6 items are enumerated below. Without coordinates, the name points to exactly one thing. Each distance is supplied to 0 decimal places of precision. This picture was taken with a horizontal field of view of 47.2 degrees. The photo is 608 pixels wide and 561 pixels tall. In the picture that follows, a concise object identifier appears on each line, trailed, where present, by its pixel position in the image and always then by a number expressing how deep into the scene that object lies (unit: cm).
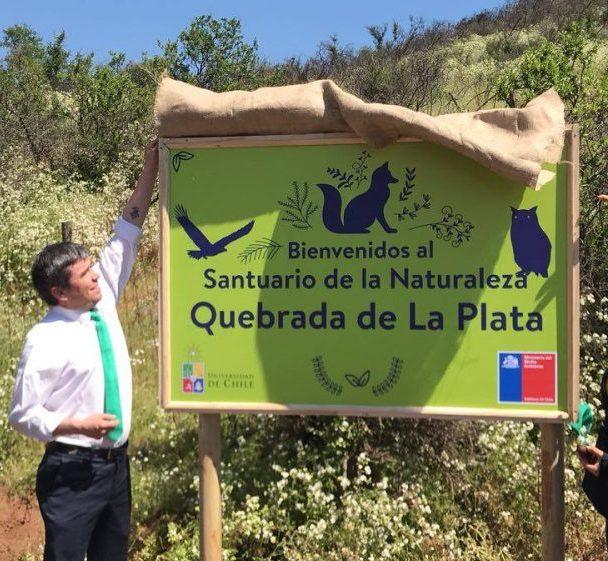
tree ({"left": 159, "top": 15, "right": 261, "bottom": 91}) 1123
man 246
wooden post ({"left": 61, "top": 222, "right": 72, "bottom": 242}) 455
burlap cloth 253
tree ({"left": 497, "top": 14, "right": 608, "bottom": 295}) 479
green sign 265
